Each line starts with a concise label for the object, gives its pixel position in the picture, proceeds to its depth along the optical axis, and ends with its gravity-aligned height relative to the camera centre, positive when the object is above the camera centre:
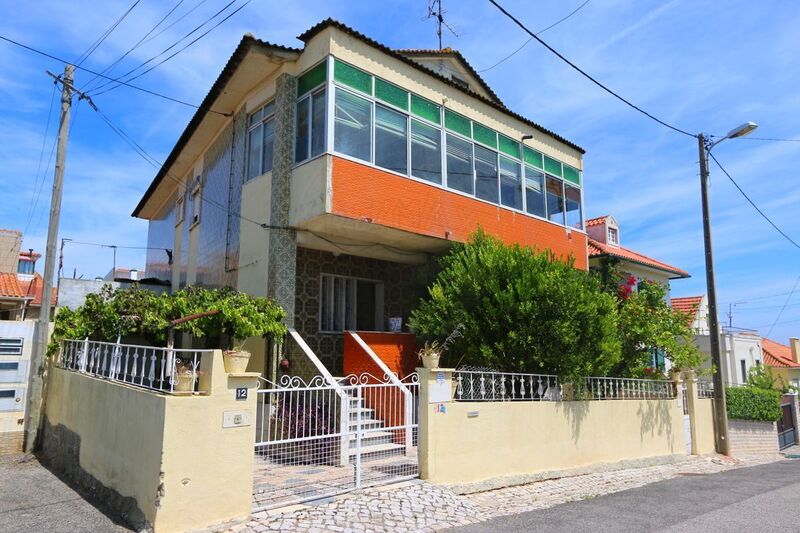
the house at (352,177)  10.46 +3.81
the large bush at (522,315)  9.84 +0.69
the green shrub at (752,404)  20.05 -1.79
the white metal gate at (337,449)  6.91 -1.39
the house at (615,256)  19.31 +3.58
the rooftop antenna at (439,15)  16.48 +9.85
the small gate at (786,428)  22.95 -3.05
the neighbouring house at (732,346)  29.92 +0.46
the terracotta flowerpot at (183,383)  5.74 -0.32
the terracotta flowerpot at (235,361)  5.94 -0.10
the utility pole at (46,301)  10.23 +0.94
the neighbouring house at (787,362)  35.78 -0.50
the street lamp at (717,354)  15.07 +0.00
